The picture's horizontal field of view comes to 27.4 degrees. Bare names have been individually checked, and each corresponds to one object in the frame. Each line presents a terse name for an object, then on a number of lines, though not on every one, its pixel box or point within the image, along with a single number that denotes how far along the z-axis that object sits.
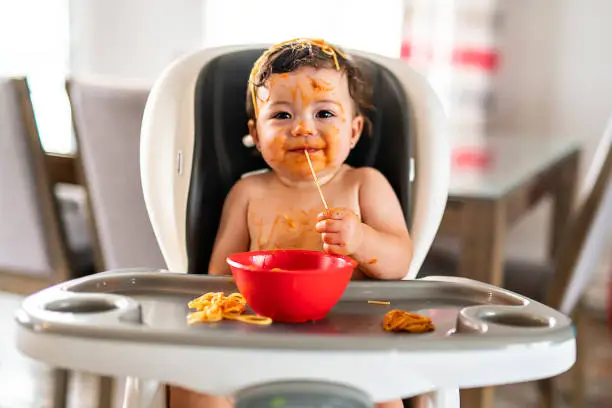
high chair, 1.10
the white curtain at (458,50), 3.26
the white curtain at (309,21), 3.62
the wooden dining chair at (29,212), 2.18
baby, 1.39
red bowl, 1.19
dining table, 1.92
